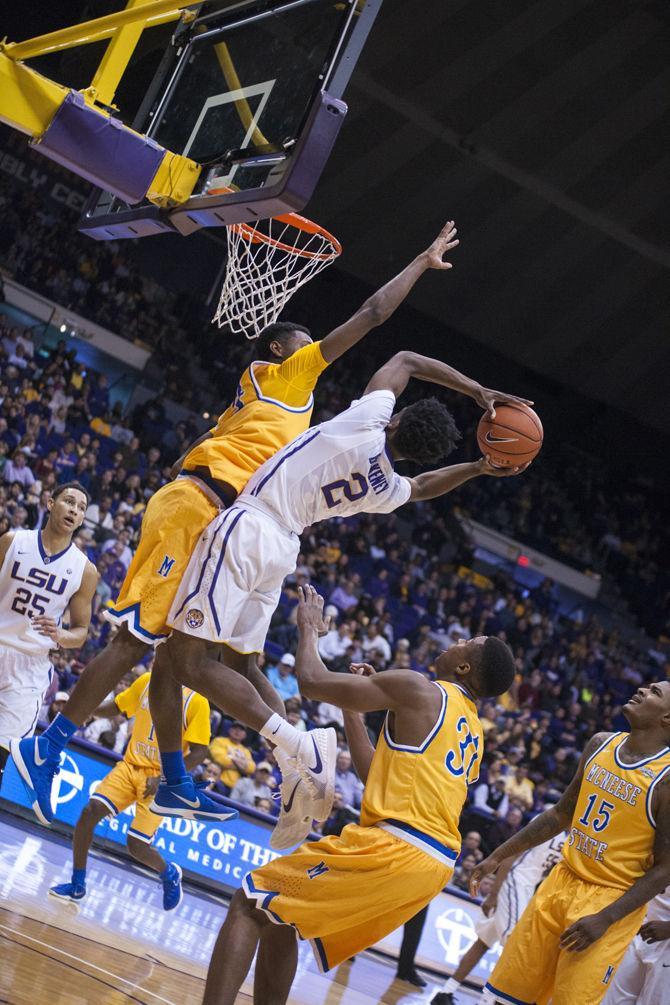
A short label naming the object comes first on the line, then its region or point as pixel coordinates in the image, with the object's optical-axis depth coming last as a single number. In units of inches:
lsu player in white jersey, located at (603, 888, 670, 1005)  234.7
